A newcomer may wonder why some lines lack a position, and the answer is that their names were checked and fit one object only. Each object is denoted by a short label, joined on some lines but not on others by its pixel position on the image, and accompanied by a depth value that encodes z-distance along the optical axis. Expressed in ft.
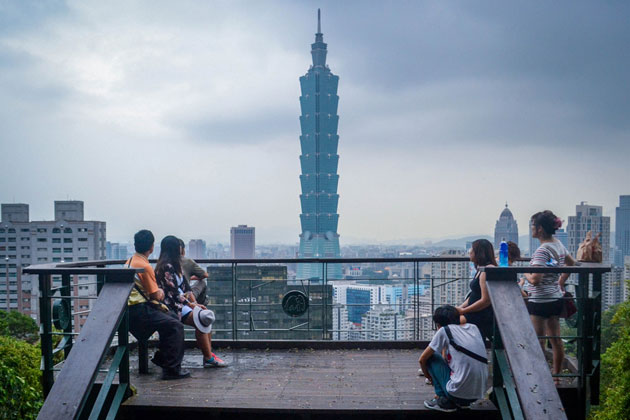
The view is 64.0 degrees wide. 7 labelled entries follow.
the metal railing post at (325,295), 21.68
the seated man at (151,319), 15.28
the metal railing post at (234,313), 20.95
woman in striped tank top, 14.30
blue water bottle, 14.80
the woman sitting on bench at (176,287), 16.66
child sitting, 12.30
